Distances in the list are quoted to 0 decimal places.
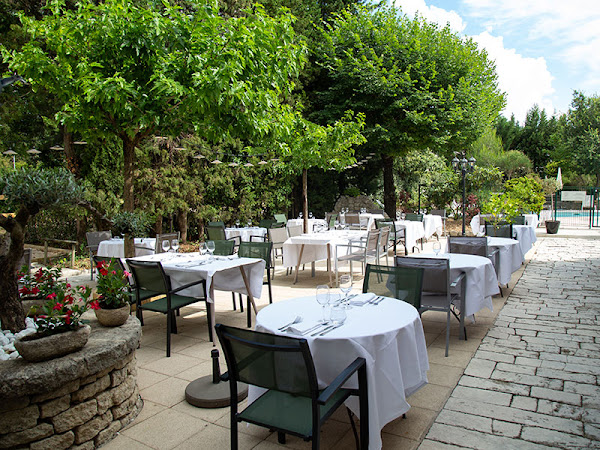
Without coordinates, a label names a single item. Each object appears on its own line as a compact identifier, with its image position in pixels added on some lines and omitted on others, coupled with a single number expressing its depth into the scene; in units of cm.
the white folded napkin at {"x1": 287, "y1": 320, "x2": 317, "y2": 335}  249
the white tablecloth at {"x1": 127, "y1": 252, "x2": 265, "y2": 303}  466
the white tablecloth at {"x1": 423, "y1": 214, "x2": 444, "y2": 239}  1228
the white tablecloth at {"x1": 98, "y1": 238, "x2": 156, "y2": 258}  774
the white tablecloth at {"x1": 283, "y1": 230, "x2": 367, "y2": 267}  739
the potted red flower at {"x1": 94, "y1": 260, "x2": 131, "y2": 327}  322
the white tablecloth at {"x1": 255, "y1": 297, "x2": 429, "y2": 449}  235
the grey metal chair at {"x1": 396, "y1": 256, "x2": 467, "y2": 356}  415
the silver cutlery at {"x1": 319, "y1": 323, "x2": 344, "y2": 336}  245
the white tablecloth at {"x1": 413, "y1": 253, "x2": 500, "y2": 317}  450
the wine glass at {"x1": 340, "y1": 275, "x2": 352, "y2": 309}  318
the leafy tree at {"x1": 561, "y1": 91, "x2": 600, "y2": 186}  3067
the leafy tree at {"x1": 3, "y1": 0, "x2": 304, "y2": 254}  505
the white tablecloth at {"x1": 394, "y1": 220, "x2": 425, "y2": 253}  1009
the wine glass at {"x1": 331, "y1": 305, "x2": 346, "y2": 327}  262
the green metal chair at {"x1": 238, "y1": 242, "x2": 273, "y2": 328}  559
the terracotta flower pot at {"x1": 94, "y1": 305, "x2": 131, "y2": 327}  321
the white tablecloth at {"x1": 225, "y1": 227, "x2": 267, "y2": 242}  1041
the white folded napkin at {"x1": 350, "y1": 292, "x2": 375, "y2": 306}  311
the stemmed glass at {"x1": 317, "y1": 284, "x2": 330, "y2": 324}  274
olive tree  281
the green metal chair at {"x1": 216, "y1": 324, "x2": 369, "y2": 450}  199
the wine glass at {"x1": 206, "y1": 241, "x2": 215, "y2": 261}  529
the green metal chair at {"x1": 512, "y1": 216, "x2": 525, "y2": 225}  938
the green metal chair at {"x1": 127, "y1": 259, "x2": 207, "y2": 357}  429
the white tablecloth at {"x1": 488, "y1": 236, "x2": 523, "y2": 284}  605
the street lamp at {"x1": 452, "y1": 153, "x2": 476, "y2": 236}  1191
